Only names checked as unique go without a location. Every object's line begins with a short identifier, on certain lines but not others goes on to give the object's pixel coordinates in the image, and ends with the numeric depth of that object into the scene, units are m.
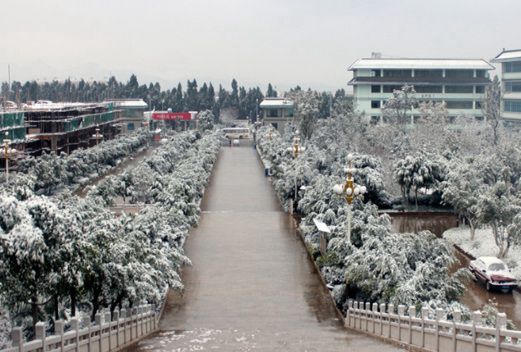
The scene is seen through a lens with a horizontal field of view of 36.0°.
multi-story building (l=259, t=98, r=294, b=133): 117.44
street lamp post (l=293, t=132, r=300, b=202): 54.12
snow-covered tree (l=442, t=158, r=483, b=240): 34.72
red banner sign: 123.00
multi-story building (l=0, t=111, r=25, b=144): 60.99
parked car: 26.53
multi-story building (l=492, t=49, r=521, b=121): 80.56
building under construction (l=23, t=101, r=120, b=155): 73.56
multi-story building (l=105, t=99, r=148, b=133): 119.44
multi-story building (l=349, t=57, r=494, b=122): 87.69
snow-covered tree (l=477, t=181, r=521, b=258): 30.94
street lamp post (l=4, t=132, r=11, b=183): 41.38
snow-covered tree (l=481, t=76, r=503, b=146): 62.72
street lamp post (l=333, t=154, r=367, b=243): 26.12
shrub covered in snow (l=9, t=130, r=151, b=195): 51.41
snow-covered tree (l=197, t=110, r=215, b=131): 117.19
